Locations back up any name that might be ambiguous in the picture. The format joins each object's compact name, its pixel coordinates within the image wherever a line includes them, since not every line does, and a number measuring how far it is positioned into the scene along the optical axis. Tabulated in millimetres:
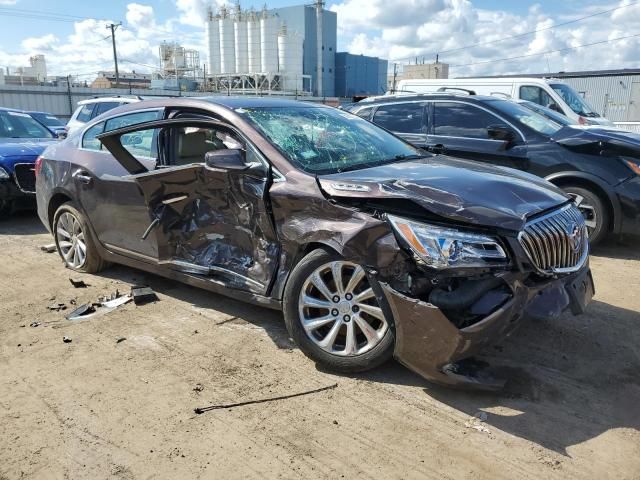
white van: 10688
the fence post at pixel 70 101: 27933
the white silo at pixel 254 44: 66375
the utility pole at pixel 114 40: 53250
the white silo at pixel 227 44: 68125
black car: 6086
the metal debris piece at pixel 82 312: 4457
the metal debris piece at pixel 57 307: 4613
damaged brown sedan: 2939
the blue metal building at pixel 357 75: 70938
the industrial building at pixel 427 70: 61300
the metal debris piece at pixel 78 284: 5160
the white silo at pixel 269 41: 65000
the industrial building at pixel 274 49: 65062
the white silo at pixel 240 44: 67375
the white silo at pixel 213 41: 69375
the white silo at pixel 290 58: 64625
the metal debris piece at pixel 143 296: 4684
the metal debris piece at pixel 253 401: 3064
